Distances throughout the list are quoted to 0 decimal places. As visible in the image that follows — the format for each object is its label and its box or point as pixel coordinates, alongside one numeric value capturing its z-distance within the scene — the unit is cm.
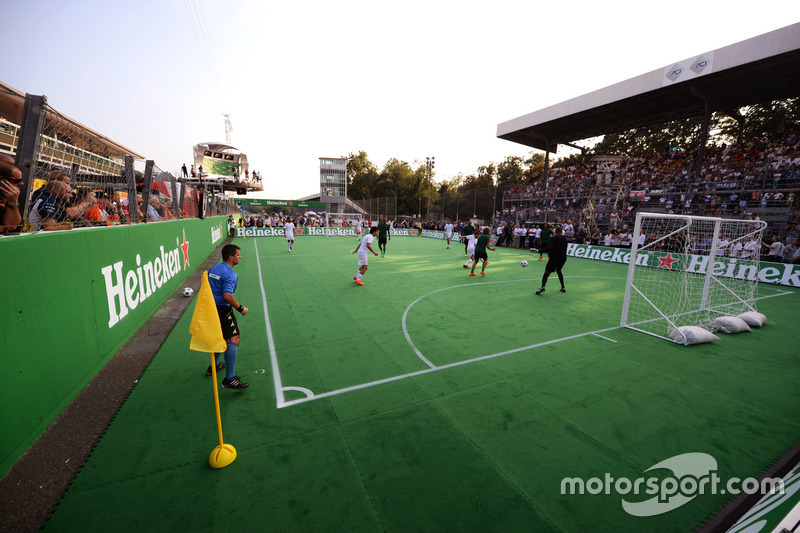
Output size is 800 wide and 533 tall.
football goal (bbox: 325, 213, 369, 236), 3825
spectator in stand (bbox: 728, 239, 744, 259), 1433
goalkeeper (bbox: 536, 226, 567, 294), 1053
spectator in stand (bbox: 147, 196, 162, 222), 874
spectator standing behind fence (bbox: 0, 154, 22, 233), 356
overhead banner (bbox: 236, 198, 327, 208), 5861
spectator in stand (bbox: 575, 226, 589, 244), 2305
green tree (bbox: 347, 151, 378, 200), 8656
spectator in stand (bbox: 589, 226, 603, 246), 2272
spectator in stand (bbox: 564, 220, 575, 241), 2361
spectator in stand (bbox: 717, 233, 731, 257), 1402
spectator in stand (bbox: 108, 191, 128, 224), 665
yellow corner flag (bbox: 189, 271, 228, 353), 325
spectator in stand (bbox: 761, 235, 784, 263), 1498
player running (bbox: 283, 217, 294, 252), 2112
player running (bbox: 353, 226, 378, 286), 1164
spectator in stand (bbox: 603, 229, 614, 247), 2136
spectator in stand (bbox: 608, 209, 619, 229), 2514
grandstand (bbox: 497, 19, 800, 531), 1873
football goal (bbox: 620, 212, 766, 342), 812
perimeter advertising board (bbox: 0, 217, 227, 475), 325
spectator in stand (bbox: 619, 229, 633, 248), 2025
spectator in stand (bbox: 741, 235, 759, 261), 1401
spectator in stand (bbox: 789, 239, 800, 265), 1401
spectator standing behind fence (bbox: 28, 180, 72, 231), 442
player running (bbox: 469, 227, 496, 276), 1339
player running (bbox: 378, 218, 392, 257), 1807
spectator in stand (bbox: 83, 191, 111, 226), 569
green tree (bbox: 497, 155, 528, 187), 6981
